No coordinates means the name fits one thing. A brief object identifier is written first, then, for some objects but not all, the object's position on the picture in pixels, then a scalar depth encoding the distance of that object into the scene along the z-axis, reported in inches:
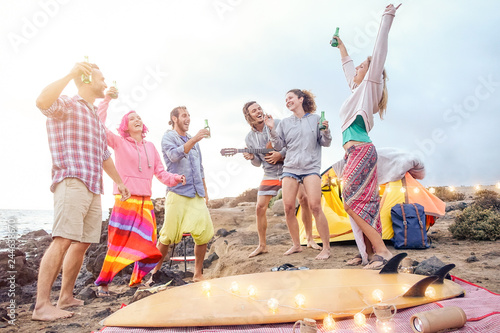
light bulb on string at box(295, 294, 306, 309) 86.8
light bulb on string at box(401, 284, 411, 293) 96.2
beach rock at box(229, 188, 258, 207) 811.6
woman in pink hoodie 147.1
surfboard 83.2
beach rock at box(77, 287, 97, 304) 137.9
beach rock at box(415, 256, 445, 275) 124.2
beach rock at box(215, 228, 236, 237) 355.6
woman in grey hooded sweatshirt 171.5
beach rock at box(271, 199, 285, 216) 478.3
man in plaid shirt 106.7
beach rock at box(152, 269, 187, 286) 145.0
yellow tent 205.6
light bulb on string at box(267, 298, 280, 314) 85.7
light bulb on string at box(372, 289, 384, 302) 89.5
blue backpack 190.1
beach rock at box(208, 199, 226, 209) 858.8
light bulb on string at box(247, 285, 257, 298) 95.3
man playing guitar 190.9
